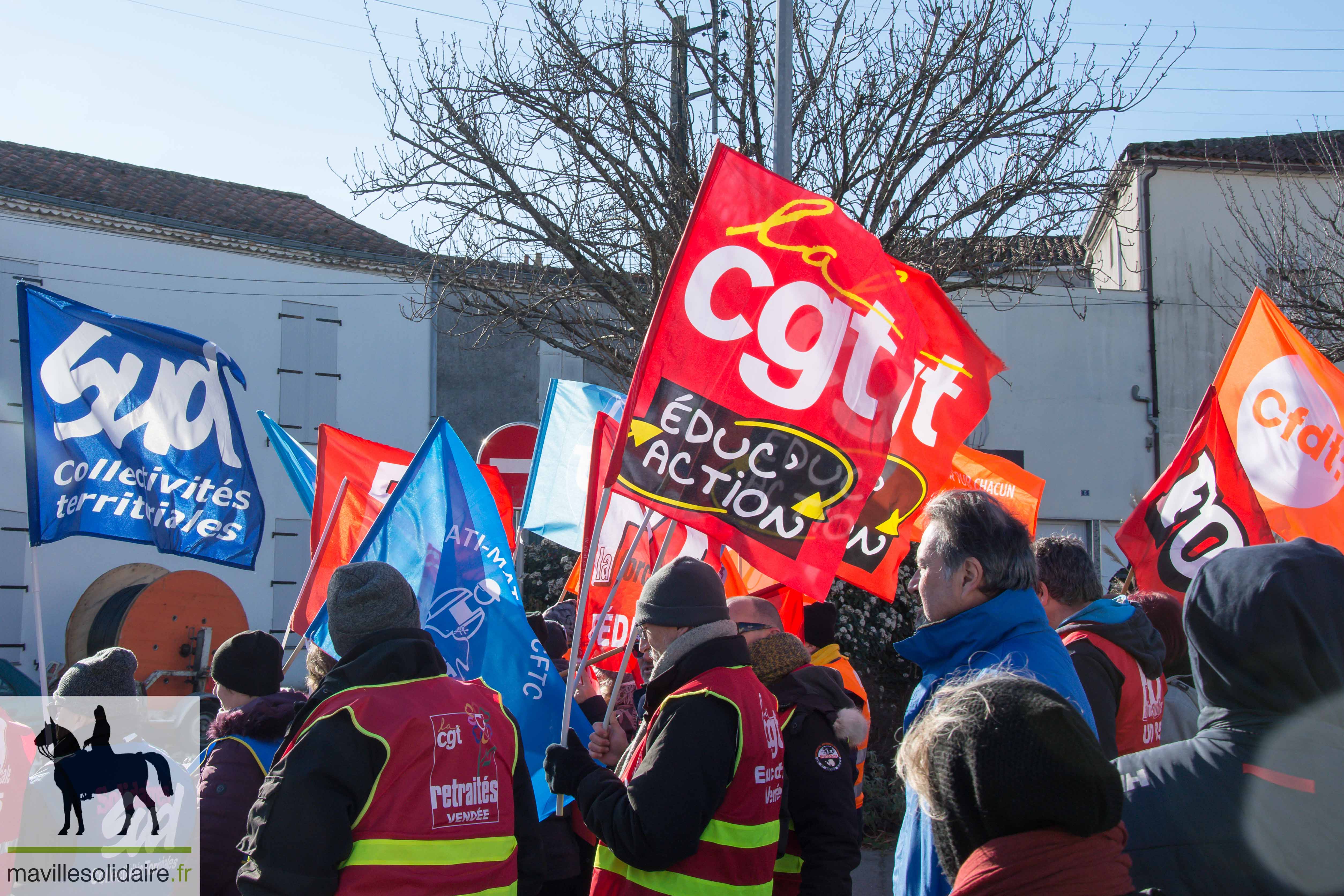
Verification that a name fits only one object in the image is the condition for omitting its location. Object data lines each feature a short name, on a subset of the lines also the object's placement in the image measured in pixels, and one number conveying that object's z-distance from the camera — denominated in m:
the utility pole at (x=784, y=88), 6.66
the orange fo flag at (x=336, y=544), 5.18
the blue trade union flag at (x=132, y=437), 4.87
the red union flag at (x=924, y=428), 4.43
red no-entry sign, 7.78
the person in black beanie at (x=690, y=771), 2.60
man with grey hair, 2.26
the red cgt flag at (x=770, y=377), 3.55
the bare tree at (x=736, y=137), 10.37
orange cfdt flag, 5.21
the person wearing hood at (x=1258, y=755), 1.63
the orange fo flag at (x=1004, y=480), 7.22
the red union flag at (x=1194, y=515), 5.48
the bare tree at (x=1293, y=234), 11.30
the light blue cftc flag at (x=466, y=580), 4.02
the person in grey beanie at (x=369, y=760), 2.30
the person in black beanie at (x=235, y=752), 3.00
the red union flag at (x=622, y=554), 5.32
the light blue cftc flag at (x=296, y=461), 6.54
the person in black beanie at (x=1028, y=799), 1.33
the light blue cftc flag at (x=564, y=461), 6.30
